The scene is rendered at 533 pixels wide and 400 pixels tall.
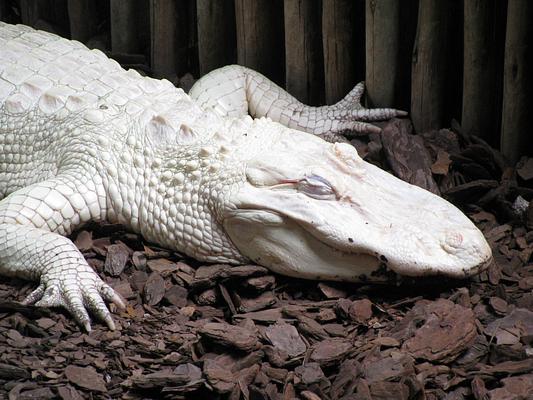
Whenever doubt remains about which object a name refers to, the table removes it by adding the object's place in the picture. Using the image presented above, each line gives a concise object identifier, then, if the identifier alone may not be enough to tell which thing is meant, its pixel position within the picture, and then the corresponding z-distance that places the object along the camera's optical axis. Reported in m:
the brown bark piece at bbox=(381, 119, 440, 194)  9.63
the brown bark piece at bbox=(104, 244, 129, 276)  8.42
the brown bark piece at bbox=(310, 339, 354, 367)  6.85
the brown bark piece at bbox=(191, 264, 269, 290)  8.07
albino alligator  7.79
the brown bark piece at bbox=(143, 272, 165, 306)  7.97
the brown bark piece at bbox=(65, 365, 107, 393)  6.63
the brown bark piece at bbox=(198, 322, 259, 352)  6.95
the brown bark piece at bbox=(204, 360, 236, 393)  6.46
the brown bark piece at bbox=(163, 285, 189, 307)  8.00
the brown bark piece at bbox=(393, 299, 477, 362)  6.96
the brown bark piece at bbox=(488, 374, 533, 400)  6.39
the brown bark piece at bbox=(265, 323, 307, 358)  7.08
